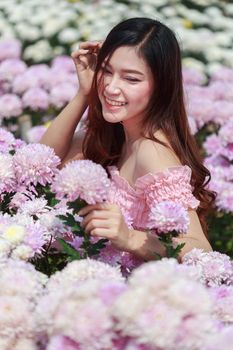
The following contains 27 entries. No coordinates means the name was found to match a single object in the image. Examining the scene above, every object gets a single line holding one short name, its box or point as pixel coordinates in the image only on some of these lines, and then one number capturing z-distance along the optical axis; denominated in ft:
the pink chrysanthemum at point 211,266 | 6.25
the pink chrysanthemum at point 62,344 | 4.62
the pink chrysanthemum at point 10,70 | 13.69
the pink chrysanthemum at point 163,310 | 4.42
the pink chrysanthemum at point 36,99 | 12.60
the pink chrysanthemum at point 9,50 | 14.94
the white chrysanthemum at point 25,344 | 4.85
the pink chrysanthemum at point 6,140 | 7.96
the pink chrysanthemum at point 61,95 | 12.75
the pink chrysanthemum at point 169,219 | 5.86
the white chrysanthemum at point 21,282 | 5.06
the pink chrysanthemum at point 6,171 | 6.76
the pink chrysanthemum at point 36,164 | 6.69
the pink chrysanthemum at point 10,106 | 12.31
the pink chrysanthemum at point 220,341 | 4.46
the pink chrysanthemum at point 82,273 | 5.21
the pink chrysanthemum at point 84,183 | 5.61
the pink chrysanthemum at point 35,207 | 6.90
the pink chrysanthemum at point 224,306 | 5.46
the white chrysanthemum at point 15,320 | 4.85
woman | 7.15
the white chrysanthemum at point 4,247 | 5.88
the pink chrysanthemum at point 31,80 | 13.07
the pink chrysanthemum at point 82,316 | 4.52
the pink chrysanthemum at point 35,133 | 11.20
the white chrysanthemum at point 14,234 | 6.06
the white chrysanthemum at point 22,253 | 5.95
